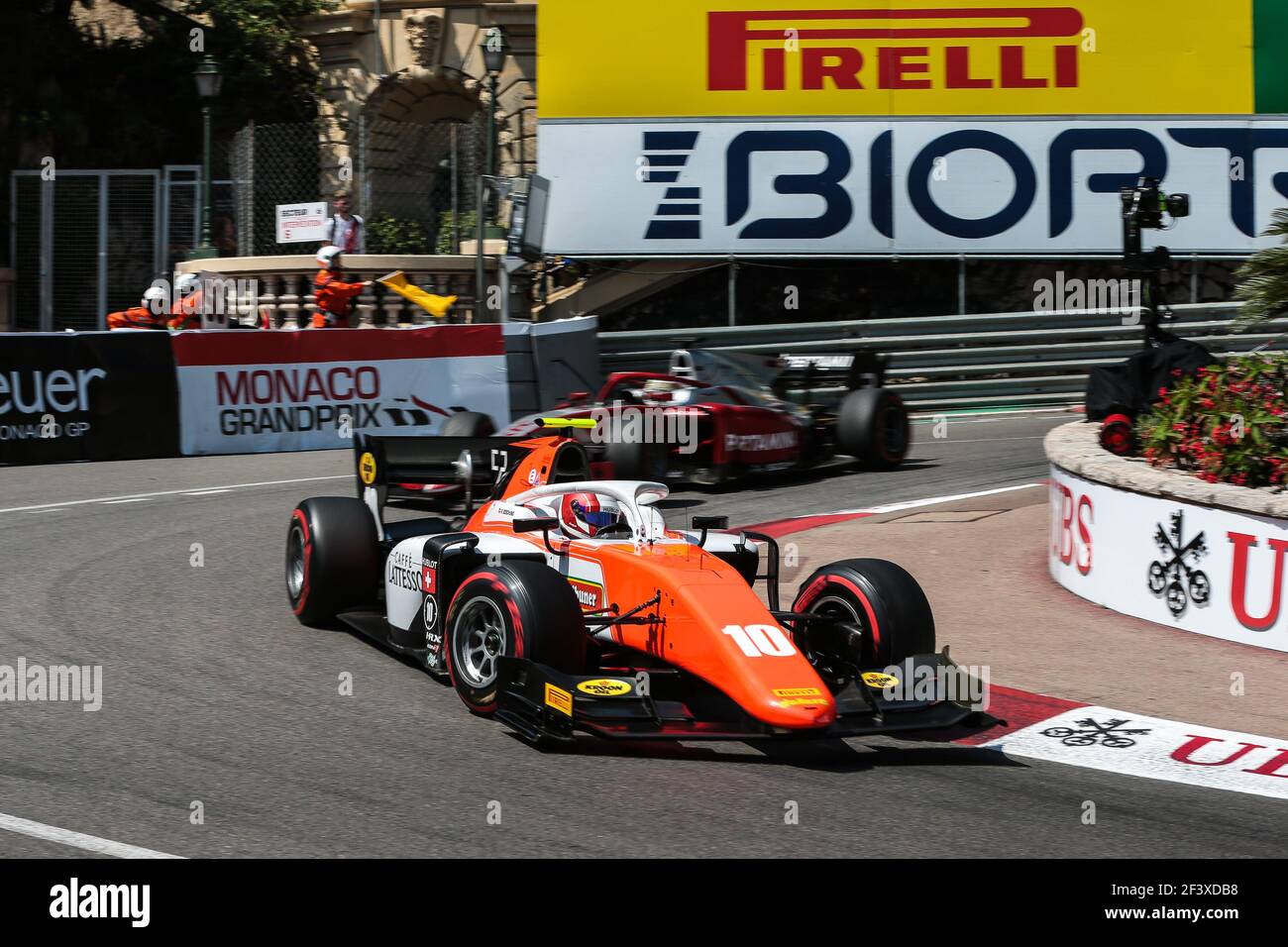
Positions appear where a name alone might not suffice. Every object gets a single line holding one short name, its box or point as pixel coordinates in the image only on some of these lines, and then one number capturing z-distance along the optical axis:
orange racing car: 6.67
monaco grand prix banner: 17.08
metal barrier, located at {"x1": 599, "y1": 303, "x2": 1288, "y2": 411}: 19.86
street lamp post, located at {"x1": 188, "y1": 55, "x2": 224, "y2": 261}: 22.14
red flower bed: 9.22
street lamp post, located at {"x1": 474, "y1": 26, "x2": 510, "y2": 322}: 20.67
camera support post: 12.37
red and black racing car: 13.70
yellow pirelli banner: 21.47
